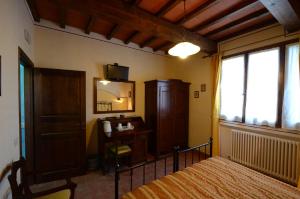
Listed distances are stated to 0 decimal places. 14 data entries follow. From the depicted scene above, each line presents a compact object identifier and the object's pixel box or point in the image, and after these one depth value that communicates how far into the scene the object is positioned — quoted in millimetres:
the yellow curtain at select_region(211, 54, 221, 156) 3209
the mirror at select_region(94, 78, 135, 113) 3299
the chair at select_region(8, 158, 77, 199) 1320
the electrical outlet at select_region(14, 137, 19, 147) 1656
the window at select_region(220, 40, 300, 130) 2324
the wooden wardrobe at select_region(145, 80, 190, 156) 3538
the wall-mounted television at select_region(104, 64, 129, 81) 3313
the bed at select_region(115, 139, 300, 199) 1326
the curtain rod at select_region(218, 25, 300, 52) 2311
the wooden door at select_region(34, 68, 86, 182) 2451
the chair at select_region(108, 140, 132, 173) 2781
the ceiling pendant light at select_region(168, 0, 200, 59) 1790
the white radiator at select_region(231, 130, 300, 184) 2293
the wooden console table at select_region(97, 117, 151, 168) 2859
